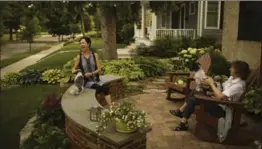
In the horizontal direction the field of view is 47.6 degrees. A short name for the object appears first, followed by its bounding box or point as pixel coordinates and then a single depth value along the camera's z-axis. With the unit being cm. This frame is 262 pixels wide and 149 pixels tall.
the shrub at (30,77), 877
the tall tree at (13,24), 3469
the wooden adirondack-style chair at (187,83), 537
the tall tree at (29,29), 2033
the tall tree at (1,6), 1000
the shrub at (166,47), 1420
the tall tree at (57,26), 3099
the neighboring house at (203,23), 1552
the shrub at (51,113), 465
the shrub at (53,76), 874
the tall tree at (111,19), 1097
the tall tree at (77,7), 1075
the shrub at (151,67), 932
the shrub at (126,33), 2542
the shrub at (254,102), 489
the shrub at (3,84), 861
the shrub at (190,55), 961
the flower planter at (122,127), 289
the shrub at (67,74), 848
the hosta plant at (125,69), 862
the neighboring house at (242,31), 721
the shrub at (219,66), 771
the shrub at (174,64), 989
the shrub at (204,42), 1443
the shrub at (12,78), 886
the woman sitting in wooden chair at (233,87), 394
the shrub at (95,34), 3293
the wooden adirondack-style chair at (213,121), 382
